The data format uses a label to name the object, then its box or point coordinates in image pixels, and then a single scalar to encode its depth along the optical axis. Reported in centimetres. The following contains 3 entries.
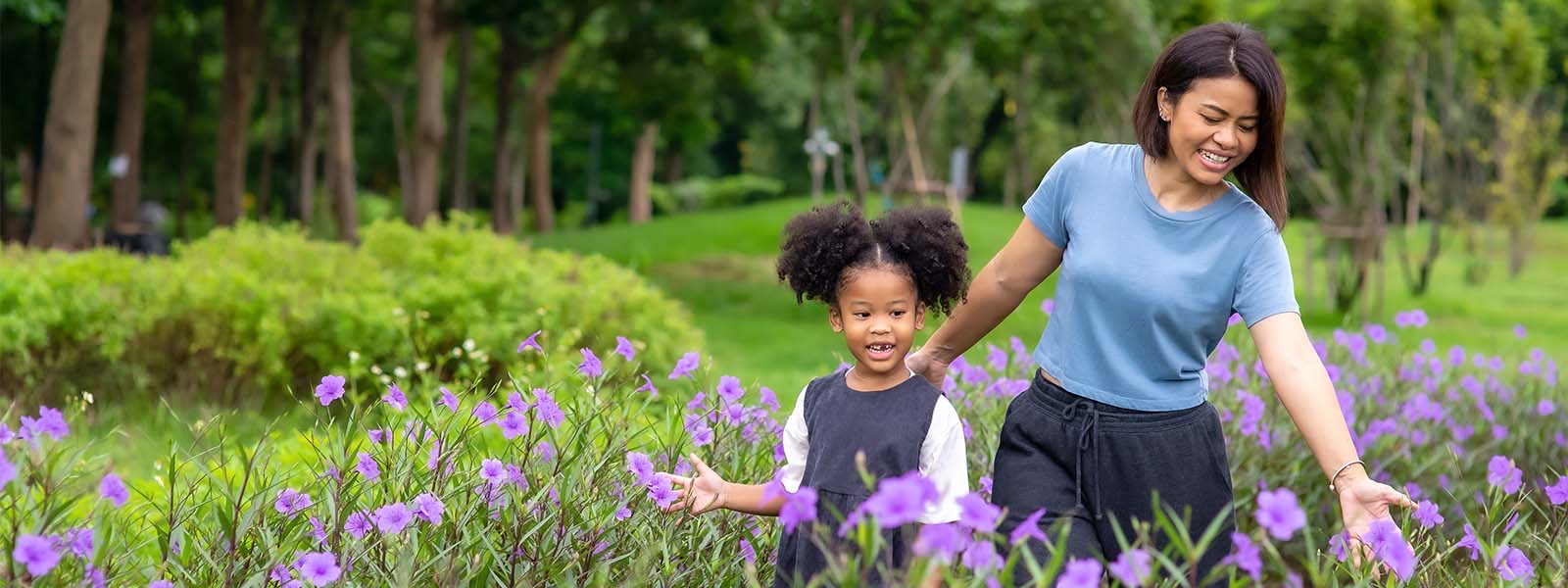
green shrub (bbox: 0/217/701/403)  705
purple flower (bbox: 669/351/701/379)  315
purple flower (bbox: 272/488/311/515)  292
